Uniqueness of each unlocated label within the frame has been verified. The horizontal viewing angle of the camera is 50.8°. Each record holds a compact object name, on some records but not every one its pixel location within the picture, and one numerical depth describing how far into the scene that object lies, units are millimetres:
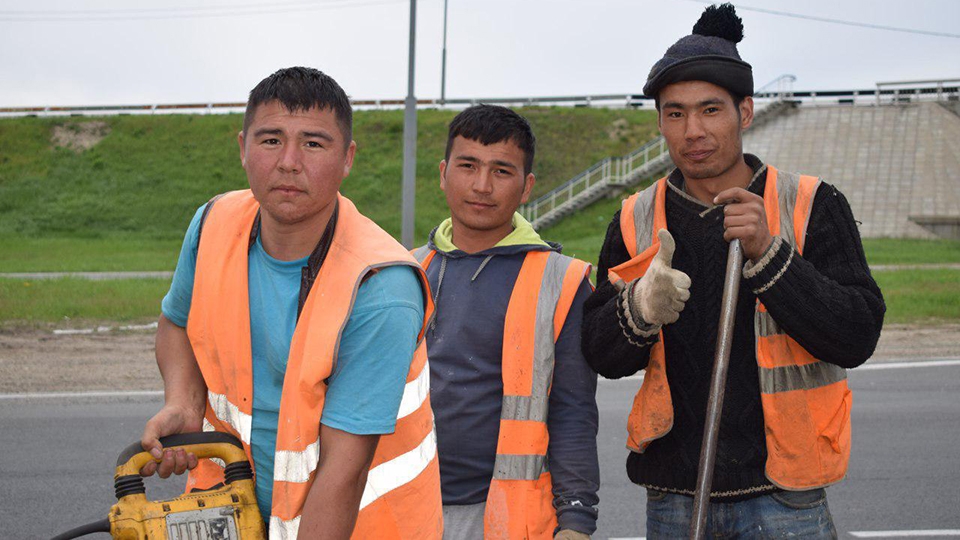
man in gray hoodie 2955
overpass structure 30469
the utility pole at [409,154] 15109
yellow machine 2070
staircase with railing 32281
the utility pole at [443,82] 44147
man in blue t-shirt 2141
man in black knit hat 2605
